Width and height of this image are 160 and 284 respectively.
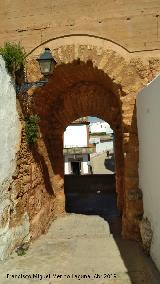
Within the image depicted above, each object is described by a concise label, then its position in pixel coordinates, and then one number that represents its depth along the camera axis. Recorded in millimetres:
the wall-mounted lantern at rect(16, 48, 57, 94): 3537
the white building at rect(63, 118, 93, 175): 15643
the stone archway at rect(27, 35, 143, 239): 3901
